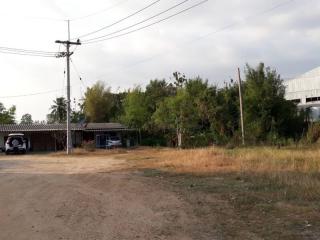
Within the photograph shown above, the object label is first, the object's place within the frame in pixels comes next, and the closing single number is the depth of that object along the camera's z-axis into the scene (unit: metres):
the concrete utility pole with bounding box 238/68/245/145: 27.88
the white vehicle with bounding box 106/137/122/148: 38.32
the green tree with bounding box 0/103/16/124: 51.14
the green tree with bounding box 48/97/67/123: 54.74
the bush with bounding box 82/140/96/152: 31.08
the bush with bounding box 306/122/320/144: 23.75
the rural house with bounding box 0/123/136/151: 38.21
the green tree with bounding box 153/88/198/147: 32.55
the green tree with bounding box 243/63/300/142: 31.19
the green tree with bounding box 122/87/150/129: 41.54
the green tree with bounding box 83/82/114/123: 49.68
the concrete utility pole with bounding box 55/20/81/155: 29.43
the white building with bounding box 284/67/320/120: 44.97
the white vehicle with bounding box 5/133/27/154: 32.20
